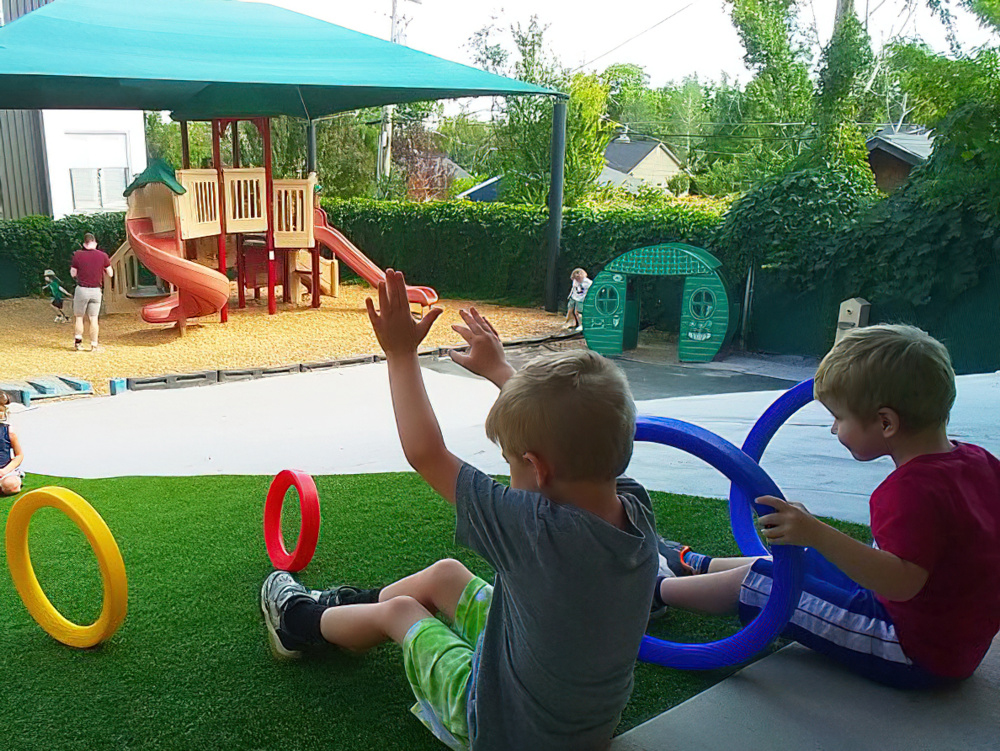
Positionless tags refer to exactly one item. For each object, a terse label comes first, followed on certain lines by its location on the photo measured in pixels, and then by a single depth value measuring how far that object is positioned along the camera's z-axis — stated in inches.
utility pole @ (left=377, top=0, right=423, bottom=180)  1134.4
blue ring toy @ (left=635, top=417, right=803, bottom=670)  84.4
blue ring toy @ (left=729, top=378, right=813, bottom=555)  116.9
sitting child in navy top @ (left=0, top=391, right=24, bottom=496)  197.0
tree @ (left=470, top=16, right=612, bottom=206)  753.6
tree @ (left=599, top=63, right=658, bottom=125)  2184.5
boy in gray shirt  64.2
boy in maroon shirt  75.5
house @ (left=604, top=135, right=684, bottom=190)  1915.6
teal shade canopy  282.8
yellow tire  101.7
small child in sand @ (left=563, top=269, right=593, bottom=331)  545.3
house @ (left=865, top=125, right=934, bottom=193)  730.2
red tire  122.6
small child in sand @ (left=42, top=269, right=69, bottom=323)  555.5
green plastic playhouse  470.0
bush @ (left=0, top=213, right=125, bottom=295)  629.6
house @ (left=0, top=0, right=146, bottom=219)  743.7
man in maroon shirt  479.8
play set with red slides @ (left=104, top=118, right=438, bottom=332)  515.2
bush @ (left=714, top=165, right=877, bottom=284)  459.5
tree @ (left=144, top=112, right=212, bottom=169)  1324.6
